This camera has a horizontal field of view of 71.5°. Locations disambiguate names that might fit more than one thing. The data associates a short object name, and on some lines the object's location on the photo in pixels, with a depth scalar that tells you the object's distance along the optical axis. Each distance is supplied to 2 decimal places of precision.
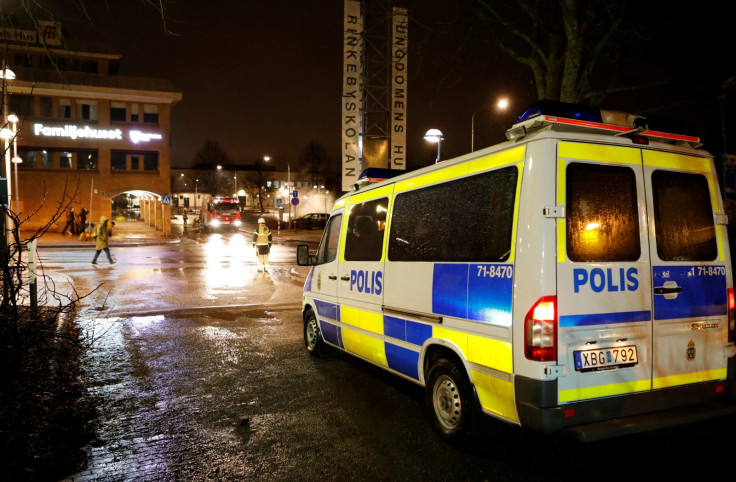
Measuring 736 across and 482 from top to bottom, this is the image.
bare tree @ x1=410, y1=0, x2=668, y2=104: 11.17
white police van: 3.52
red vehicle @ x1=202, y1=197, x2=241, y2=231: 47.97
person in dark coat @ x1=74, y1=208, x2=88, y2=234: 35.93
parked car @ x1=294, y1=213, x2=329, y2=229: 49.25
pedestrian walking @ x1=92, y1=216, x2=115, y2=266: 18.19
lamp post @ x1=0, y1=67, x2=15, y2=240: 4.53
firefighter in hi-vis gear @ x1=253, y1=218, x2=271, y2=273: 17.47
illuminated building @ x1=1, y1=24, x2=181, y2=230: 39.53
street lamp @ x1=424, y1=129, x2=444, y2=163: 14.02
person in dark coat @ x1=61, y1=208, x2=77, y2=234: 35.38
